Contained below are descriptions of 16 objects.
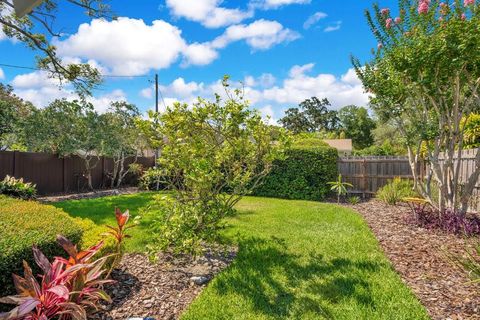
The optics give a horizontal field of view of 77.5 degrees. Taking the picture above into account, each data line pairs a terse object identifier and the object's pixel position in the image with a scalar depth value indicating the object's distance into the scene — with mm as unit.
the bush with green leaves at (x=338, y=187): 9523
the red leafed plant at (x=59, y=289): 2131
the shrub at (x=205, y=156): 3838
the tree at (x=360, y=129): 41406
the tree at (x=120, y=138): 12422
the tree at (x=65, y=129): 10891
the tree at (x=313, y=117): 50344
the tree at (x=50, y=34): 8625
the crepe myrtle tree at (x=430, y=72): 4730
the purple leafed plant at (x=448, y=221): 4973
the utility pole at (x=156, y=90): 16005
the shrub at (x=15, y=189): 6895
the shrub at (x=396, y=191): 8617
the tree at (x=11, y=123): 11992
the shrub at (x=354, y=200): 9406
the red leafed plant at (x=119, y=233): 3177
